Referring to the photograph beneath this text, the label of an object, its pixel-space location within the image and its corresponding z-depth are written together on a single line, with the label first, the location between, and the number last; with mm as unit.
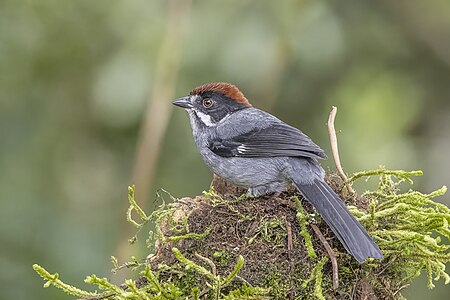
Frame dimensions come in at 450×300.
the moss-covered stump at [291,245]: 7594
